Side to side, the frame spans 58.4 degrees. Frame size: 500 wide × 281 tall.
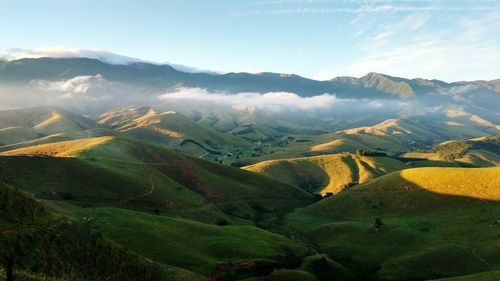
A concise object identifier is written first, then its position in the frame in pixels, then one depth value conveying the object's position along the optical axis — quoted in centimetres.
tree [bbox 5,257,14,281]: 2836
